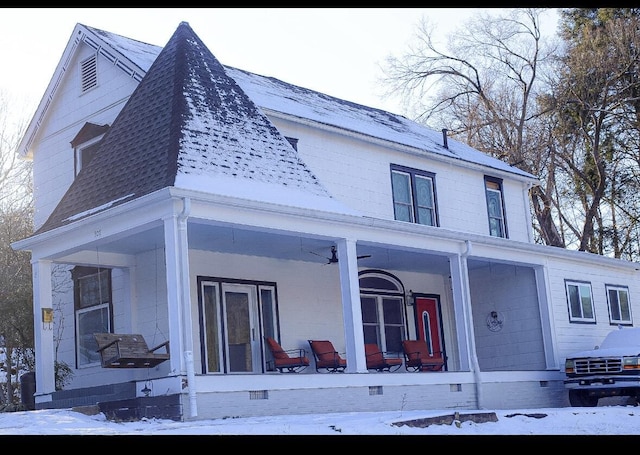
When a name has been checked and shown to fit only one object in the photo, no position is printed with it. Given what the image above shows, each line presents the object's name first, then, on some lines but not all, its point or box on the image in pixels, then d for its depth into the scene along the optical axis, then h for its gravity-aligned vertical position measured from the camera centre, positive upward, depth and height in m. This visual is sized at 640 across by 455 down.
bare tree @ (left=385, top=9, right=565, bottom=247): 39.66 +10.59
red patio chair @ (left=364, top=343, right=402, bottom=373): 18.25 +0.25
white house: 14.34 +2.34
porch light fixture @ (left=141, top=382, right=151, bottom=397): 13.16 +0.02
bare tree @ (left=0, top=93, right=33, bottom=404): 19.28 +2.16
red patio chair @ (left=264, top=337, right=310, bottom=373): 17.16 +0.37
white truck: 17.94 -0.26
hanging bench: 14.27 +0.62
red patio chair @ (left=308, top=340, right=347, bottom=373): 17.75 +0.39
